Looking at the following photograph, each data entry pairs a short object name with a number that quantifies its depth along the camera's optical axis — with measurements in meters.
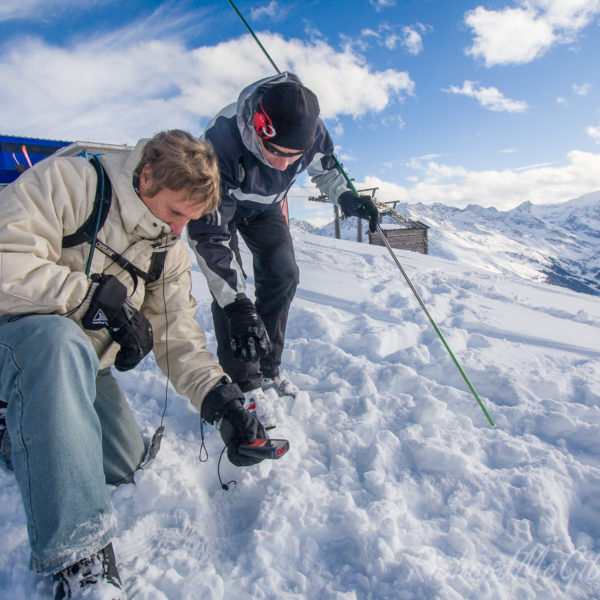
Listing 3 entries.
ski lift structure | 31.30
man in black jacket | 2.43
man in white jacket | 1.30
